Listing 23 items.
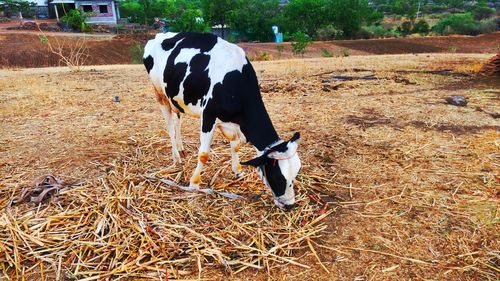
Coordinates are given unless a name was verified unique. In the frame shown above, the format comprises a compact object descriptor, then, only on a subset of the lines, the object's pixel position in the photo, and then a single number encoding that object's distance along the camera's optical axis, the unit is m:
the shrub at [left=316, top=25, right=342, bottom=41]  49.06
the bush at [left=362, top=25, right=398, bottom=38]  48.84
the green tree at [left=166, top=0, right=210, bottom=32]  45.22
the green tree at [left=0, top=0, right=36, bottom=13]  54.31
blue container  47.98
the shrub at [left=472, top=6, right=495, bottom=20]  62.79
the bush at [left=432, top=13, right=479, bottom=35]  44.94
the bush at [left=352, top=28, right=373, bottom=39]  49.09
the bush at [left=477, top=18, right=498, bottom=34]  44.69
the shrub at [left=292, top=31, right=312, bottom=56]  25.42
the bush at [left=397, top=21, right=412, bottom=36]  51.11
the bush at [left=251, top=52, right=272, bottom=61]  22.86
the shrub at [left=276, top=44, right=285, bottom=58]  31.62
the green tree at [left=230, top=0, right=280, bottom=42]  51.94
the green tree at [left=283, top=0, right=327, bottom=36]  51.48
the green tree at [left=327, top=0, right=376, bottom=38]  49.19
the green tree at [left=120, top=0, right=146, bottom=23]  53.55
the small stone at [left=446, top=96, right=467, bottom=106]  8.04
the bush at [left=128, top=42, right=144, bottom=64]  26.04
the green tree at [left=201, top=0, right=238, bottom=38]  50.69
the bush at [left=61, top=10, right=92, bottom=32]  44.66
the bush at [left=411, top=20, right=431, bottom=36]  49.80
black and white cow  4.00
